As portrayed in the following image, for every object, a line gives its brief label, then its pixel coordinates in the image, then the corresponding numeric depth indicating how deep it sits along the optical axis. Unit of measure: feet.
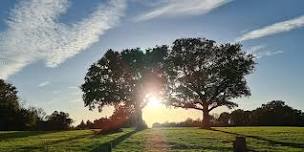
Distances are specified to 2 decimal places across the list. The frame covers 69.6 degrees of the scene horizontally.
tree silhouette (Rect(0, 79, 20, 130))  128.66
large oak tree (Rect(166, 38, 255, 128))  115.21
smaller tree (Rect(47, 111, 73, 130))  143.24
